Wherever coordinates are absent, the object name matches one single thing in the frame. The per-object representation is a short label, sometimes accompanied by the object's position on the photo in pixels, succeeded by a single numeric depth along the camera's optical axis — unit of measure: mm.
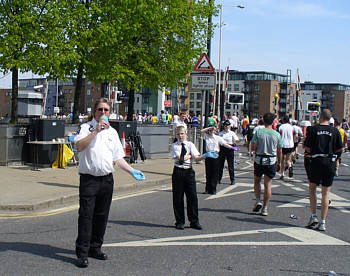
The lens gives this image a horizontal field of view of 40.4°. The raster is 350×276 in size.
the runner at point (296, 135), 15531
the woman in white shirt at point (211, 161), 10881
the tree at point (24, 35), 16734
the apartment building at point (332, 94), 146625
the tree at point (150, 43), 21170
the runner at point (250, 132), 21800
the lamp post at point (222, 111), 36712
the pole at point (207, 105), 18462
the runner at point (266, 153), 8492
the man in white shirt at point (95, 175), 5195
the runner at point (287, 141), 14562
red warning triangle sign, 15798
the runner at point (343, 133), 15133
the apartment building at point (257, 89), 127562
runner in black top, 7504
